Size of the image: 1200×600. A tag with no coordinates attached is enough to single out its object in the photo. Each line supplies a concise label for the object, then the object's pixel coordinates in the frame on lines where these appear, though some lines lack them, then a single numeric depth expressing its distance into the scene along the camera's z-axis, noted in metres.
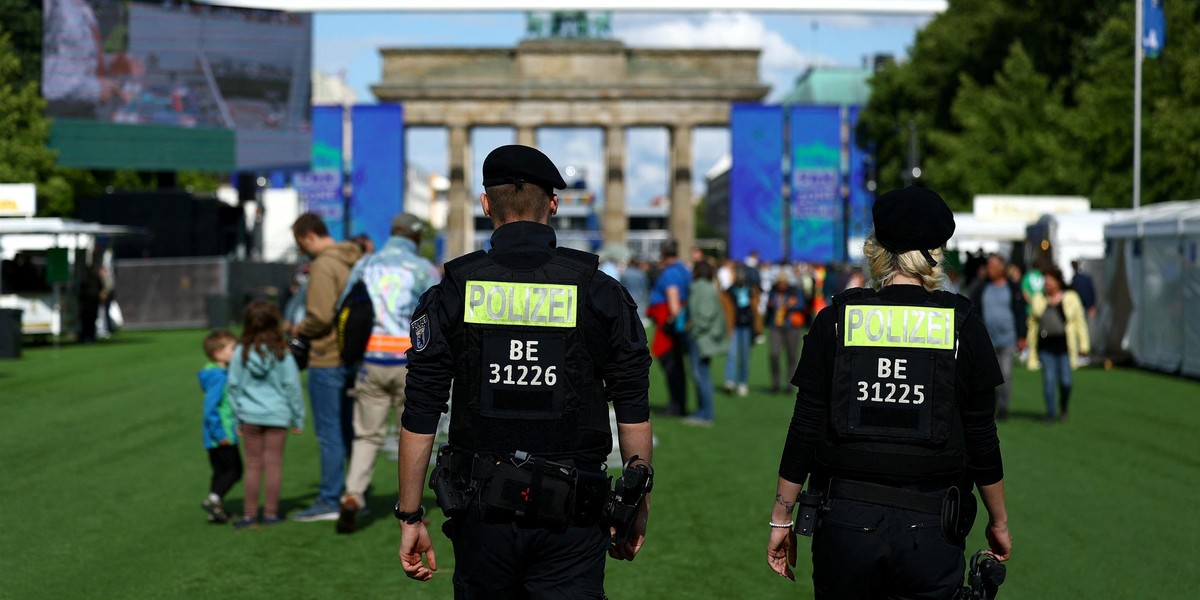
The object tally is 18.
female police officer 4.00
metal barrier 37.94
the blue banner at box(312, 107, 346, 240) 54.50
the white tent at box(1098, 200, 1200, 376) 22.06
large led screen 44.00
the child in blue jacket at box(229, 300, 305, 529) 8.95
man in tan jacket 9.21
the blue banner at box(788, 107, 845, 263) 52.56
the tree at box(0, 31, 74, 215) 38.47
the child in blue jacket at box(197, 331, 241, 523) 9.27
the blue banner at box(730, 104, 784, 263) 53.28
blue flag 31.77
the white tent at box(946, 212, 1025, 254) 33.94
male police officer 3.97
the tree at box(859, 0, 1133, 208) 48.59
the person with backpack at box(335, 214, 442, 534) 8.67
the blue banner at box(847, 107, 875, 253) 51.84
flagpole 31.23
